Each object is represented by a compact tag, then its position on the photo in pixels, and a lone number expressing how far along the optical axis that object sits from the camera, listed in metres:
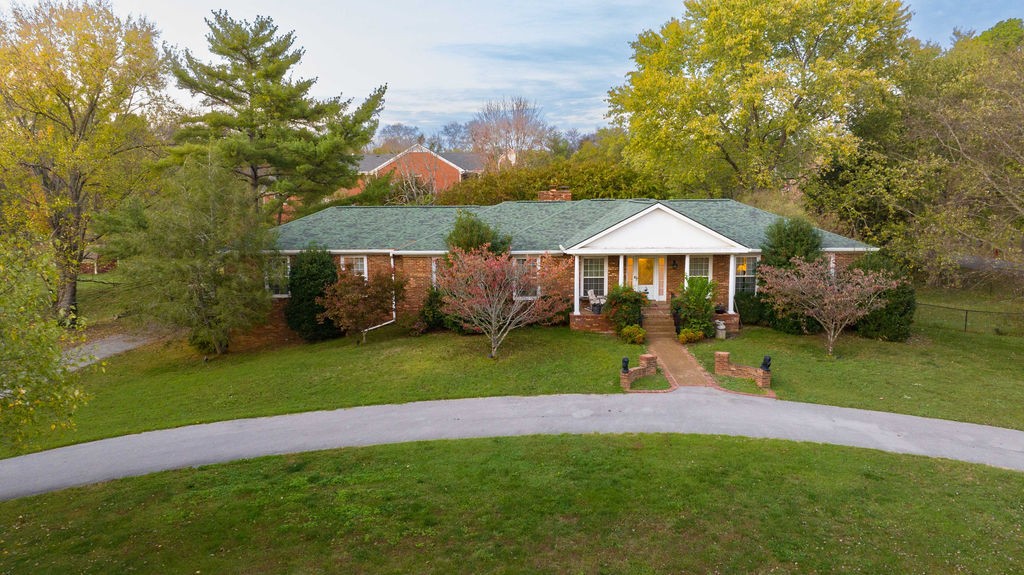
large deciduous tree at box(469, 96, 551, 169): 48.31
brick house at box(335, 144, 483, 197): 48.16
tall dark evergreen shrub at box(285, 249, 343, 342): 19.20
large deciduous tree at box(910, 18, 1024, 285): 16.81
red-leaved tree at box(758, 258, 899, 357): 15.98
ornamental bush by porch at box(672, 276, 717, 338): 18.20
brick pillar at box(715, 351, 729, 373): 14.77
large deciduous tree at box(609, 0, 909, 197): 26.59
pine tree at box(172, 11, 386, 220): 24.55
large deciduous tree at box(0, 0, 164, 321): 21.15
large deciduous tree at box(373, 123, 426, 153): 63.61
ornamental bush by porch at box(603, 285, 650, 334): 18.36
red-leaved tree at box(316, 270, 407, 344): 17.73
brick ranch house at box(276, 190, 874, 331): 19.12
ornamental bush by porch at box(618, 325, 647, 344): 17.53
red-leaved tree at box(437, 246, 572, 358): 15.87
